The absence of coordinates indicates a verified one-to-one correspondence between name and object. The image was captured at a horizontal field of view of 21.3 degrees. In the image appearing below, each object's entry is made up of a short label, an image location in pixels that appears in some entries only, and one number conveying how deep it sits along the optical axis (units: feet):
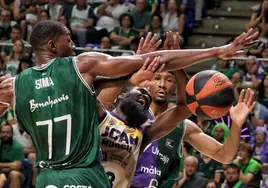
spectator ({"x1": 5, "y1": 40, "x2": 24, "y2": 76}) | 45.16
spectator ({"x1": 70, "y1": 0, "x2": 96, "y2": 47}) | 49.47
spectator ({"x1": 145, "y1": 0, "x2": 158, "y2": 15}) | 48.70
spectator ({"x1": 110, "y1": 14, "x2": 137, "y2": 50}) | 46.93
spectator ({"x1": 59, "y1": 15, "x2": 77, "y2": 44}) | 48.23
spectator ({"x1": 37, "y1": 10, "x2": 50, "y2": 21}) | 50.11
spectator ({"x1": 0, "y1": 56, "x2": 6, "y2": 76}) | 45.66
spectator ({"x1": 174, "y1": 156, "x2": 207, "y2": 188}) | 34.76
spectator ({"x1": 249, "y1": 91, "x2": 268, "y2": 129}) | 37.70
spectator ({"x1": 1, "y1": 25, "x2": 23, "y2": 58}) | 46.96
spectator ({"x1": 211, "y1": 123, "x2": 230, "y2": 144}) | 36.23
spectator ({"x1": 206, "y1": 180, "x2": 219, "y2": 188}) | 33.96
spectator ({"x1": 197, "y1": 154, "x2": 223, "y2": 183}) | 35.81
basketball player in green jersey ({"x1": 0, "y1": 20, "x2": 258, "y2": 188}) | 16.46
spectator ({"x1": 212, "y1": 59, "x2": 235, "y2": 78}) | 40.29
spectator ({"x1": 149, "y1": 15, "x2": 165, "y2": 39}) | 46.50
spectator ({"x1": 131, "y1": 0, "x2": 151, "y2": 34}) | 48.11
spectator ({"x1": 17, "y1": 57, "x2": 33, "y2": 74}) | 44.11
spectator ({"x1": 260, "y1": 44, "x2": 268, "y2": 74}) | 40.22
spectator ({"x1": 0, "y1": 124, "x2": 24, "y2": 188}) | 36.78
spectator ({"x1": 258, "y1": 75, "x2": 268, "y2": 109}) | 38.08
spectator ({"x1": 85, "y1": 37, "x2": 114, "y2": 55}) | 45.44
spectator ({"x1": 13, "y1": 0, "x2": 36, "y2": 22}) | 52.06
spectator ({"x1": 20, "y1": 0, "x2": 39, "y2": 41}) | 50.18
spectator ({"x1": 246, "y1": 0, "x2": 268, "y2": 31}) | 44.19
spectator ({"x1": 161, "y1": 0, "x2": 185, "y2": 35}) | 47.26
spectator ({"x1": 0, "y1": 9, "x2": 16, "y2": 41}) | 49.87
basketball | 19.02
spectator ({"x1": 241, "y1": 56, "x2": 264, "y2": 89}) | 39.60
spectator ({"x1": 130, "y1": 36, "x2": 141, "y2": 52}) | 44.09
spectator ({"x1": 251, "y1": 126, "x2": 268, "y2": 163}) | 35.91
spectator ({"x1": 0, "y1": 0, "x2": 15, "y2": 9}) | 53.26
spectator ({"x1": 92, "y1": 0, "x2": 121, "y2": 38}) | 49.57
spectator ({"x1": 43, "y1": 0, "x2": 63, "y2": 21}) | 50.96
